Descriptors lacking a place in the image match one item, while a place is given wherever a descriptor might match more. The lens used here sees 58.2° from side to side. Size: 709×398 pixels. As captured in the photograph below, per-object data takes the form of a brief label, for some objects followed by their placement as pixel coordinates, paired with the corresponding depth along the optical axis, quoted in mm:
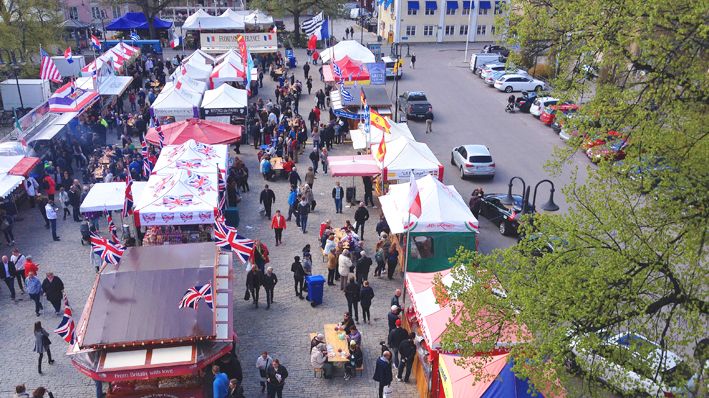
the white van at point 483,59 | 44875
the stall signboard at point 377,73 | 32656
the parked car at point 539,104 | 34109
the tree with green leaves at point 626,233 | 9398
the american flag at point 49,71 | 26828
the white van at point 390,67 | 42894
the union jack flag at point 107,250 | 15164
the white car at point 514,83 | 40219
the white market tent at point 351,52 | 38219
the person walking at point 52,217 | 20281
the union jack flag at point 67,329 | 13258
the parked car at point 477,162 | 25719
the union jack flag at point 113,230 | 17156
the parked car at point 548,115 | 33344
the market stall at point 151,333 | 12078
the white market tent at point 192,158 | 20047
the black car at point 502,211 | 21141
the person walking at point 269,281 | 16531
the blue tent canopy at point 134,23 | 50406
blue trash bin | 16844
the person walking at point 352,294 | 15922
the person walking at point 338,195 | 22281
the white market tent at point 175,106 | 28047
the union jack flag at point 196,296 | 12930
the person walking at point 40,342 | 13914
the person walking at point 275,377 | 13000
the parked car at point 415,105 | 34062
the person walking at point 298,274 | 17125
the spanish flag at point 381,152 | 21078
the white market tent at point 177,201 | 17625
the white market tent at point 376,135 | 24172
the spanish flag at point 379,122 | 22797
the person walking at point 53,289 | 15914
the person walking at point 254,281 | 16547
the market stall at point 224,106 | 28781
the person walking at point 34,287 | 15992
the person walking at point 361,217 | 20547
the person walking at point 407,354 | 13891
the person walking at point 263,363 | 13372
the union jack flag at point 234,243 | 16266
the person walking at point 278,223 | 19953
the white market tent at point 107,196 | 19094
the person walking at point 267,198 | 21938
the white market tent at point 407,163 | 21625
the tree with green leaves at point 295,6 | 50125
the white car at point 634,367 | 9117
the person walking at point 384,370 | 13023
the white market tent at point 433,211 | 17688
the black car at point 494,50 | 48697
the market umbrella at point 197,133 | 24000
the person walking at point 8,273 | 16844
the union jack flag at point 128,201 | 18141
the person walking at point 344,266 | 17312
